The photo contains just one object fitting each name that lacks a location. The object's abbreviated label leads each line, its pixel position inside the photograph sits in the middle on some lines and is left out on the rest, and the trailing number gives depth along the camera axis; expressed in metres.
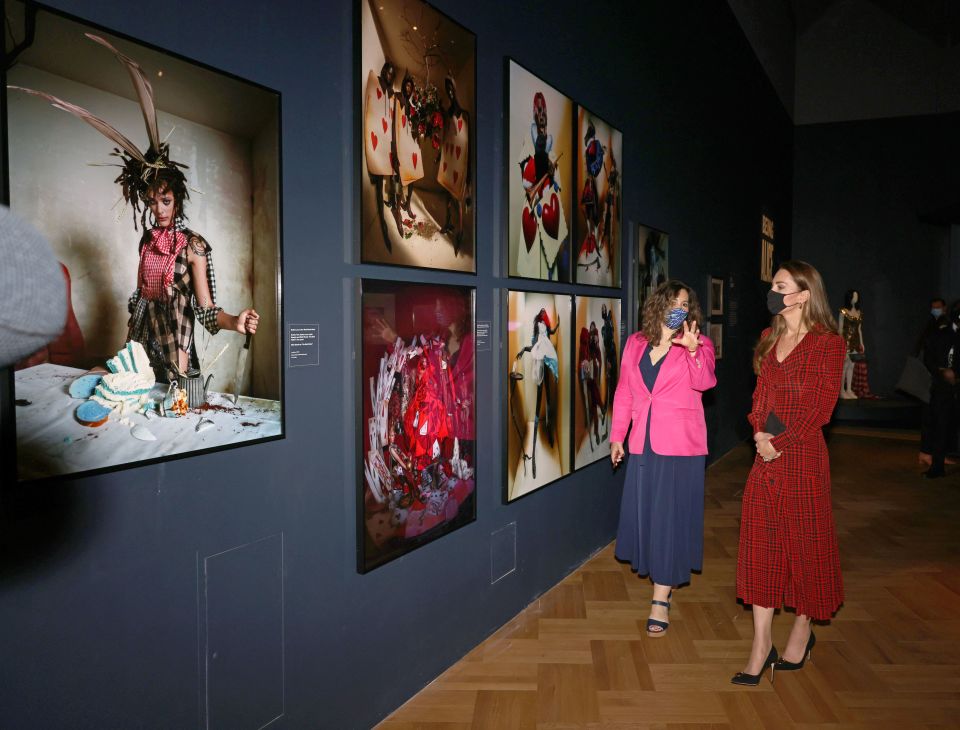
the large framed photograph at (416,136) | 2.58
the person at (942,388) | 7.36
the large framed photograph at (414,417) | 2.65
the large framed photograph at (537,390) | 3.70
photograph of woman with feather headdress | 1.55
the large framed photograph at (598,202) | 4.41
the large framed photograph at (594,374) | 4.48
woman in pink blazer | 3.52
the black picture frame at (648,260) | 5.36
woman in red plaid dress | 2.87
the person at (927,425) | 7.66
